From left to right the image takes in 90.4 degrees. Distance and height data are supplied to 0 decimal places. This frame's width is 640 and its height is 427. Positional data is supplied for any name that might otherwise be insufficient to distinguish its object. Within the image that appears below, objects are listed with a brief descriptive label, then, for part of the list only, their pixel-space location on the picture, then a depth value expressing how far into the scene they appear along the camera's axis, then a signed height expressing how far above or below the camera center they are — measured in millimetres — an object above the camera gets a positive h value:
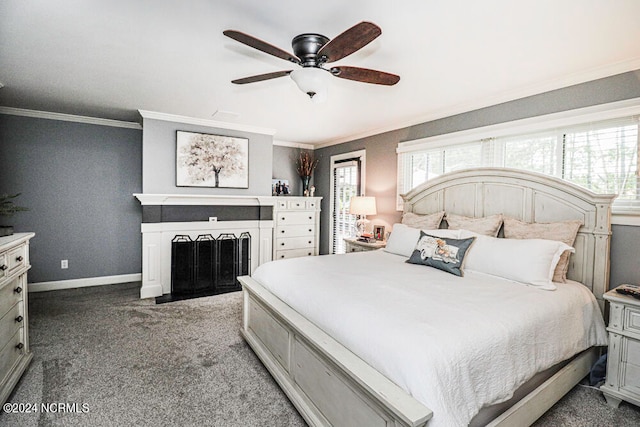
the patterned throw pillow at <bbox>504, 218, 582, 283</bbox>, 2449 -216
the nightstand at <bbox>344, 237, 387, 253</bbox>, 4151 -542
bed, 1347 -666
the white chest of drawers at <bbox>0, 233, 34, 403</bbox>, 2031 -763
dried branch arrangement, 5957 +793
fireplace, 4207 -510
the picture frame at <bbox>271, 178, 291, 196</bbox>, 5785 +313
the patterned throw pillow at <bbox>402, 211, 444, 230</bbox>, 3514 -174
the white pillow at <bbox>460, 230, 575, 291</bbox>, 2273 -403
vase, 5949 +439
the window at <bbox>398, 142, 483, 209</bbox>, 3578 +533
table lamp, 4473 -17
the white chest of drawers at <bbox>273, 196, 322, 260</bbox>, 5266 -382
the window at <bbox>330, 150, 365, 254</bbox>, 5160 +259
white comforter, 1315 -614
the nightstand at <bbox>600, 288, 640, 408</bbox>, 2006 -932
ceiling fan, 1670 +887
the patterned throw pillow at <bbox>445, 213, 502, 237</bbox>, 2957 -176
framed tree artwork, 4422 +629
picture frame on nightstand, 4535 -400
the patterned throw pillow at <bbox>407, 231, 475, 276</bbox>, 2601 -406
